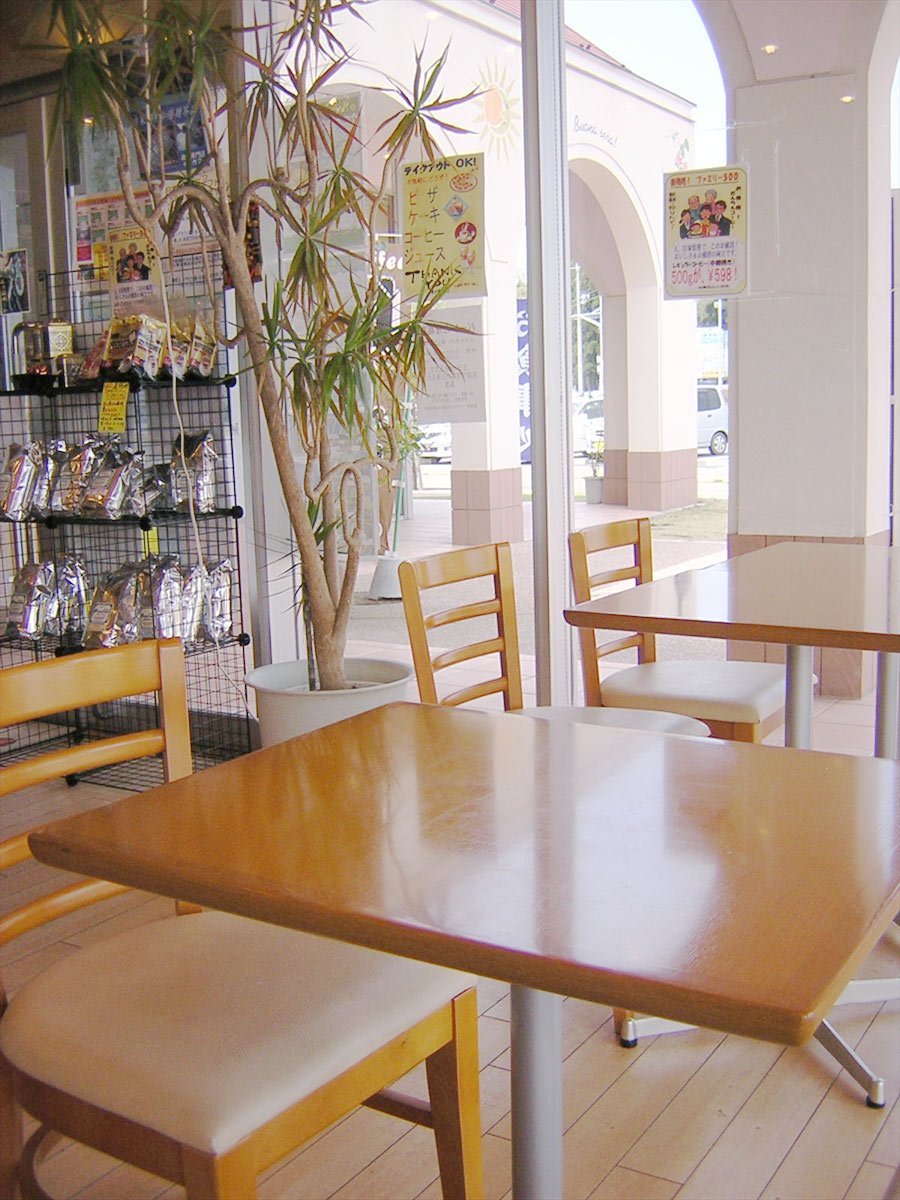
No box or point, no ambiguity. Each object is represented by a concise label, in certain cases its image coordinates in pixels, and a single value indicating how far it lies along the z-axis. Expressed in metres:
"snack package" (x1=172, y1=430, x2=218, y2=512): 3.95
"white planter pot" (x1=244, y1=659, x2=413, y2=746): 3.38
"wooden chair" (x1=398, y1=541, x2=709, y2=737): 2.54
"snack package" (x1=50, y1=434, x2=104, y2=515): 4.07
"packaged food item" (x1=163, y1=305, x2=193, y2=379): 3.88
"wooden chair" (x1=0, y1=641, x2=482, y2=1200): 1.30
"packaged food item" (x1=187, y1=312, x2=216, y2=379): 3.94
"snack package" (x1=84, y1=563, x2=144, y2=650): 3.95
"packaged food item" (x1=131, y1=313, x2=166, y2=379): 3.85
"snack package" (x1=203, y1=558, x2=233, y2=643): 3.98
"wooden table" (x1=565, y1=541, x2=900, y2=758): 2.10
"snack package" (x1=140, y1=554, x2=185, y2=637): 3.90
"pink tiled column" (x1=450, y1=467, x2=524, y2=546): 4.30
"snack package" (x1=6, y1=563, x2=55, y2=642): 4.14
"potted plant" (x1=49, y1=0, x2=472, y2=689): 3.20
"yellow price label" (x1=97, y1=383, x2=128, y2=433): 3.81
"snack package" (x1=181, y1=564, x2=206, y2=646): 3.96
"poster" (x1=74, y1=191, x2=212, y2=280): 4.28
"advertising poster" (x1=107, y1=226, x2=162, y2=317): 4.21
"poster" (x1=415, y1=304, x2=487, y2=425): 4.22
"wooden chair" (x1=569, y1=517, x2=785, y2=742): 2.79
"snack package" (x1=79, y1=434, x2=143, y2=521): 3.96
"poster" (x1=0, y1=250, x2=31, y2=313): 4.60
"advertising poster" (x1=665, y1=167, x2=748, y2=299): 4.00
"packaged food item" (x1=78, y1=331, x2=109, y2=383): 3.99
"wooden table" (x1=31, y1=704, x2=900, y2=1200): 0.96
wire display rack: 4.07
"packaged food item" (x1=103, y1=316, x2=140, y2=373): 3.89
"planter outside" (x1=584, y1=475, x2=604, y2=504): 4.30
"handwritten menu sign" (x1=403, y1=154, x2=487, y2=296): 4.14
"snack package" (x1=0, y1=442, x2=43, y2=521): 4.11
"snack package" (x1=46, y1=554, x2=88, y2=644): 4.16
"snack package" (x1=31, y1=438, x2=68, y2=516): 4.14
